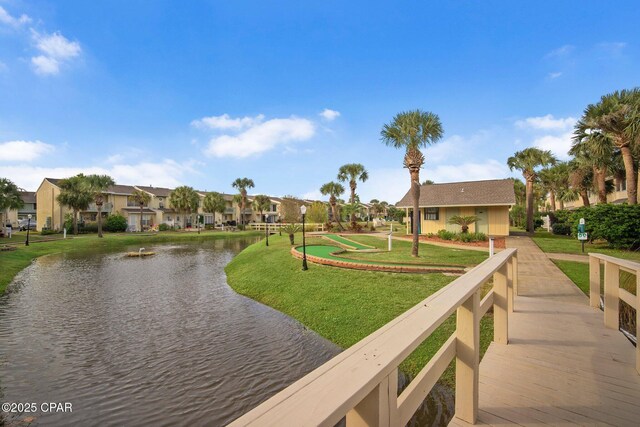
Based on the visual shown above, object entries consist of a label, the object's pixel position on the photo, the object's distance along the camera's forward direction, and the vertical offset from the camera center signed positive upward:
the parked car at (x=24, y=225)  46.27 -1.33
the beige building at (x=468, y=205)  24.11 +0.97
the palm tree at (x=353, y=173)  43.25 +6.39
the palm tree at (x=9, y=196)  33.31 +2.40
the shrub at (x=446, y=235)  21.86 -1.37
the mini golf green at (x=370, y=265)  11.07 -2.01
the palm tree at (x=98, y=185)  40.00 +4.47
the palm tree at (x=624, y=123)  17.06 +5.63
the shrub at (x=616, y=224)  14.55 -0.39
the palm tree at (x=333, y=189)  46.62 +4.34
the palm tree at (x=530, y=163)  26.22 +4.82
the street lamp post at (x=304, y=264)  13.52 -2.21
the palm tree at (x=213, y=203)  59.47 +2.73
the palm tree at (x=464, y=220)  22.98 -0.32
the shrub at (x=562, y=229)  27.05 -1.14
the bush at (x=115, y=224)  46.06 -1.16
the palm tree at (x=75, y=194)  40.44 +3.15
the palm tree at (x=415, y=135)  15.77 +4.41
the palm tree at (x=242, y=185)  62.16 +6.74
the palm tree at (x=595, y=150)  19.47 +4.76
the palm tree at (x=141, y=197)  49.85 +3.37
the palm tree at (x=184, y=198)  54.47 +3.40
